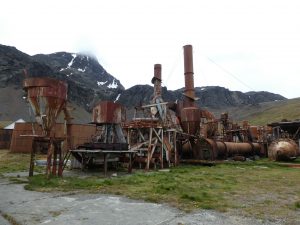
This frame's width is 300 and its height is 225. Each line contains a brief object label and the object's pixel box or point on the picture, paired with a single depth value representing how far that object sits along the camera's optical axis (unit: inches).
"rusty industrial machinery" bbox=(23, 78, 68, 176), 447.5
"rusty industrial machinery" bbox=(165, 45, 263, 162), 795.2
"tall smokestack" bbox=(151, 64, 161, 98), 804.4
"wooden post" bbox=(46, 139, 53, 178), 445.0
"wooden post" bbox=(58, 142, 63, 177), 461.3
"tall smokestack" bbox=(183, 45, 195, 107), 934.5
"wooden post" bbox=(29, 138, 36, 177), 453.0
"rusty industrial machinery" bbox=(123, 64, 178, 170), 645.0
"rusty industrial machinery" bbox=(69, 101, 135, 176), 549.4
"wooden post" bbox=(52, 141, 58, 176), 459.7
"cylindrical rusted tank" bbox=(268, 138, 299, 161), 801.1
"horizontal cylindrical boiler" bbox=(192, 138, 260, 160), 780.9
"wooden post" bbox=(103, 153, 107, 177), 503.5
